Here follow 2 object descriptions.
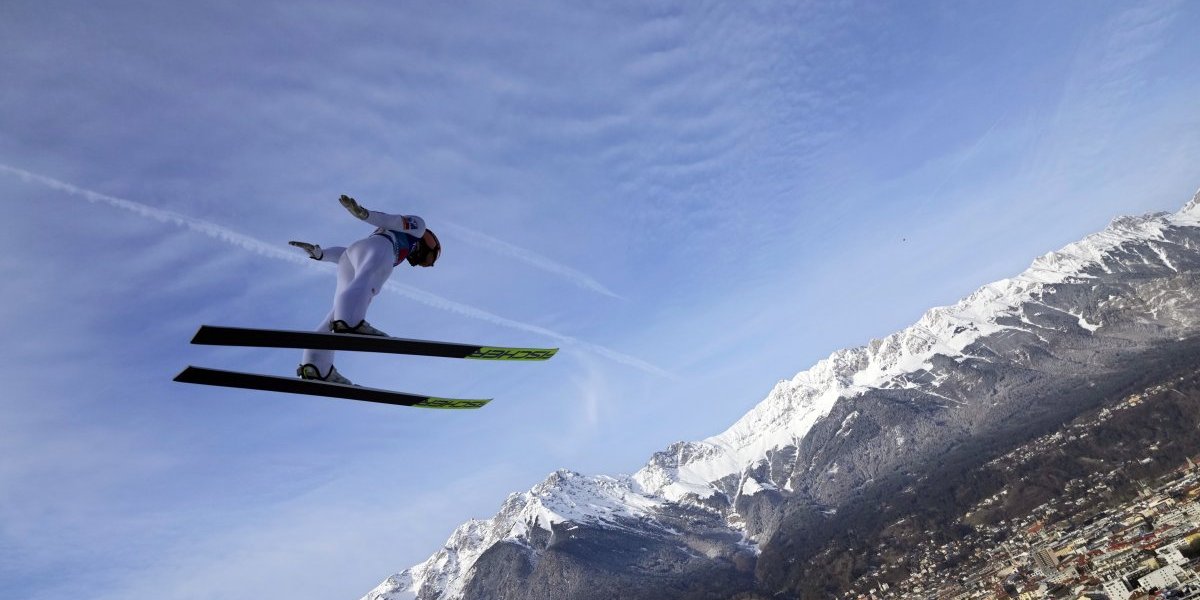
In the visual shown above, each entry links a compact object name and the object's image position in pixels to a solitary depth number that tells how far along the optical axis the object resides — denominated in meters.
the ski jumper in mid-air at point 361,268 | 10.26
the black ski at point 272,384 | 10.61
